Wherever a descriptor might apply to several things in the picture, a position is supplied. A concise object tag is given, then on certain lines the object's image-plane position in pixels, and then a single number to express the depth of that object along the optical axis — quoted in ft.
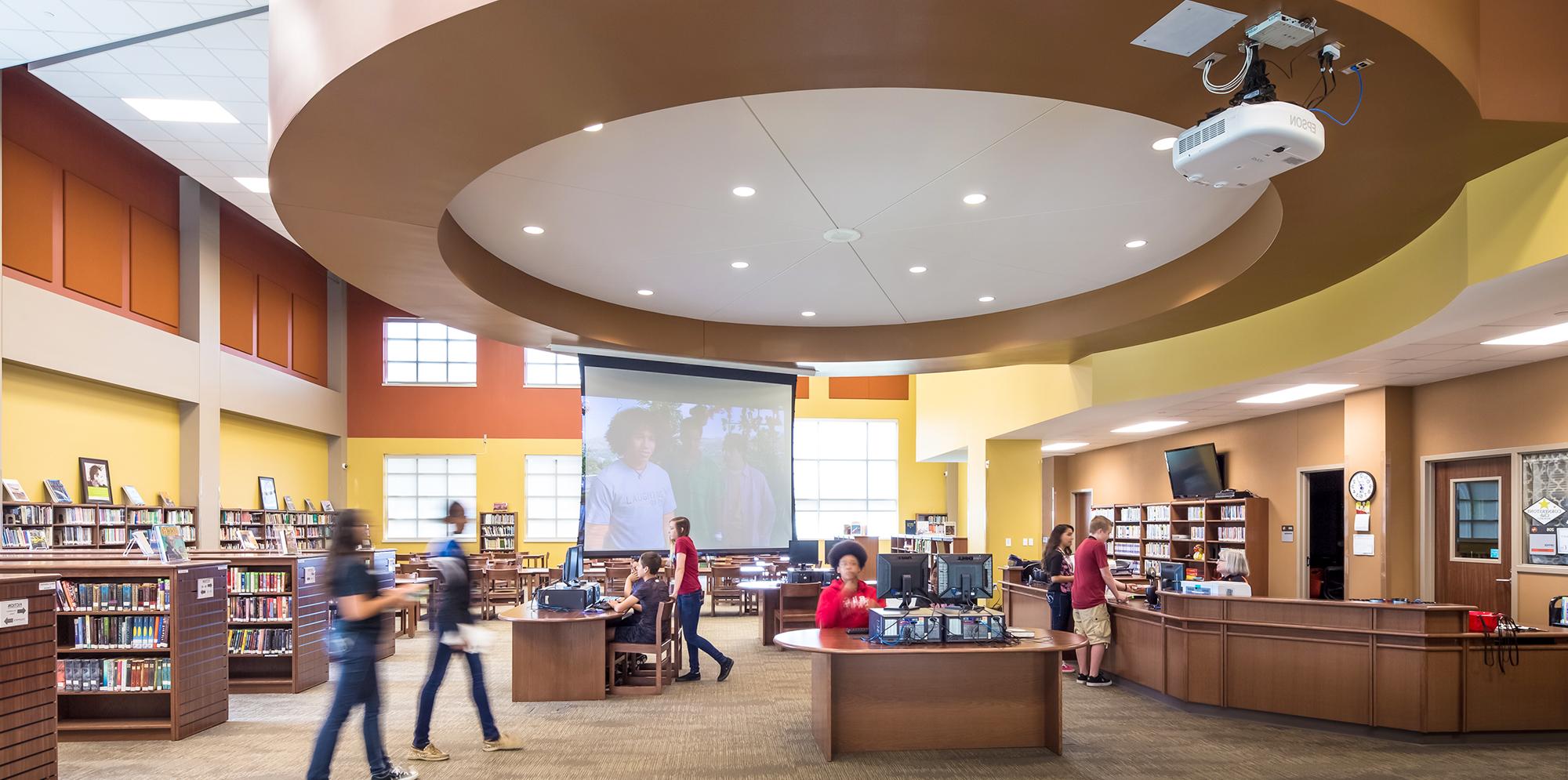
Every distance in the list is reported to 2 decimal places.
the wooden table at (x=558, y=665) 25.90
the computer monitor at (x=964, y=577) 24.68
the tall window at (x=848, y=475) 78.28
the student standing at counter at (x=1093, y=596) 27.04
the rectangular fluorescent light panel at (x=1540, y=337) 21.43
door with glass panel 27.22
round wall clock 31.14
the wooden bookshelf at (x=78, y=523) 33.27
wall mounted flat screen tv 43.93
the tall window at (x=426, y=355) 69.36
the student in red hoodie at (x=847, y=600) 22.38
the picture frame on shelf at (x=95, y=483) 38.22
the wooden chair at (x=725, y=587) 49.14
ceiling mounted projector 10.36
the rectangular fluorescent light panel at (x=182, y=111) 34.42
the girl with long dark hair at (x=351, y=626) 15.62
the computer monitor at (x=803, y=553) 39.06
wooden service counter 21.08
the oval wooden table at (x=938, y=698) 19.90
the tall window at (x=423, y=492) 67.82
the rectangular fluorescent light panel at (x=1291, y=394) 31.01
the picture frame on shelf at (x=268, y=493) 54.80
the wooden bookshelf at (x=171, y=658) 21.39
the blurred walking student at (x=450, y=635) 19.54
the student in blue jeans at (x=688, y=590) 28.35
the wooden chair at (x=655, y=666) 26.48
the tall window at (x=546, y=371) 70.38
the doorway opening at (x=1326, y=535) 37.91
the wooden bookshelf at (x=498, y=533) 67.31
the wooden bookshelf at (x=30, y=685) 15.87
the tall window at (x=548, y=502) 69.62
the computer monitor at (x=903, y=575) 24.81
